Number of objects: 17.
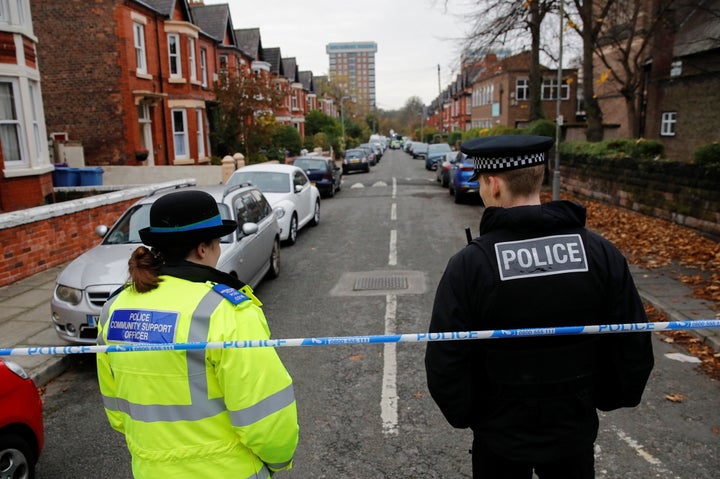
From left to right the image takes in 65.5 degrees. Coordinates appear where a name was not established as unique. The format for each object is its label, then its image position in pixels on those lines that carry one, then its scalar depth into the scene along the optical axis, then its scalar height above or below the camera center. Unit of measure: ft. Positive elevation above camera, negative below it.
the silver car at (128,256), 19.97 -4.73
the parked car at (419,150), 184.01 -4.07
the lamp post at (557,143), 58.65 -0.93
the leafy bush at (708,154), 37.55 -1.44
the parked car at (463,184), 62.27 -5.16
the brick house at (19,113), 45.01 +2.69
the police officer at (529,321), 7.23 -2.41
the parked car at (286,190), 41.81 -3.91
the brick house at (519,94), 176.65 +13.55
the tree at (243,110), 96.48 +5.40
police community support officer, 6.55 -2.71
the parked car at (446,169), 80.59 -4.59
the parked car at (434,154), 126.93 -3.67
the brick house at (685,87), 82.99 +7.28
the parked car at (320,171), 72.38 -4.02
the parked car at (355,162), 122.21 -4.89
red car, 11.43 -5.84
